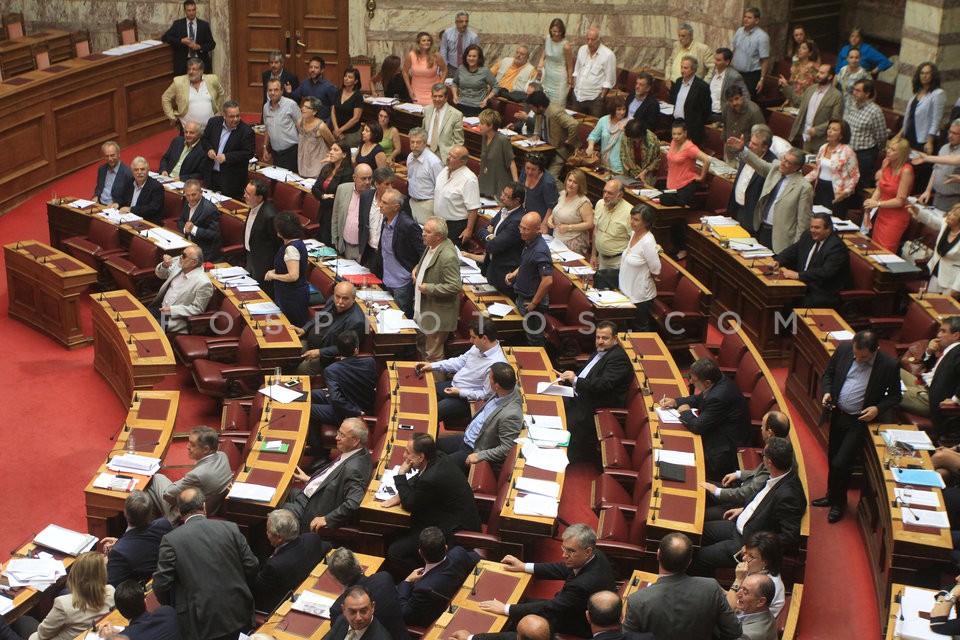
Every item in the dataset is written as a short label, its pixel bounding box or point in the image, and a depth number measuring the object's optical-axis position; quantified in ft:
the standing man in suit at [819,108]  40.75
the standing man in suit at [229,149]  42.65
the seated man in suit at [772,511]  23.21
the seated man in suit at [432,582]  22.47
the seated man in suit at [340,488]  24.90
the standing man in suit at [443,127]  42.86
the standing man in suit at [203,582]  22.21
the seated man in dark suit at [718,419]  26.73
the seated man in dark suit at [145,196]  40.75
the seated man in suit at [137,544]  23.71
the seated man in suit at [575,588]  21.43
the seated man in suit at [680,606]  19.86
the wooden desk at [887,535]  23.30
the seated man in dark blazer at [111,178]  41.15
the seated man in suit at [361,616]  19.90
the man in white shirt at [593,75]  47.67
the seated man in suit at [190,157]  43.32
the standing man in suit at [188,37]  53.42
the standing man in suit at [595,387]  29.17
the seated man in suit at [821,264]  32.71
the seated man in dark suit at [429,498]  24.11
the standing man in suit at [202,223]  38.22
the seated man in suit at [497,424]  26.89
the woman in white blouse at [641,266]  32.48
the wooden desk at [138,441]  25.70
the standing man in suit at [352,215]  35.65
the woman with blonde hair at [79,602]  21.72
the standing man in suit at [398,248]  33.78
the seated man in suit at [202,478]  25.44
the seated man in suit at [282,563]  23.00
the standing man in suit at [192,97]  46.88
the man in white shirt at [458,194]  37.35
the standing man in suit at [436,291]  31.94
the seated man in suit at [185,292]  33.94
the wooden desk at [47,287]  35.94
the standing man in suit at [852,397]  26.71
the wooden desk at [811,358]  30.42
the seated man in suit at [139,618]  20.86
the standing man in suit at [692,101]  44.24
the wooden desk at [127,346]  31.37
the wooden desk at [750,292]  33.24
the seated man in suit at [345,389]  29.48
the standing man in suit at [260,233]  35.81
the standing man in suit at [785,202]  34.30
